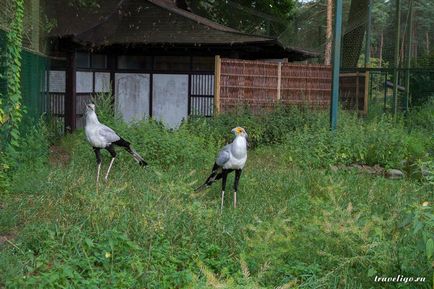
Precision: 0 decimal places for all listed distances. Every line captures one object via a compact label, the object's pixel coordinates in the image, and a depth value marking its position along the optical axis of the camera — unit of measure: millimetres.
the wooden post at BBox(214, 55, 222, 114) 15477
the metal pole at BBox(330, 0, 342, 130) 13938
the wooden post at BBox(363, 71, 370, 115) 19750
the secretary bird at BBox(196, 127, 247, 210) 8477
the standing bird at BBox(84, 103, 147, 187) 9664
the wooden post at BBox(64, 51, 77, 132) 15984
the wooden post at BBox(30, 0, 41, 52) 13148
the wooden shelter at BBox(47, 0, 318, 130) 16250
